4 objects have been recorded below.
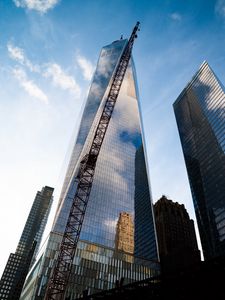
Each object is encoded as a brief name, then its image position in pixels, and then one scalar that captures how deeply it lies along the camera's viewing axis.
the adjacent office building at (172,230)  120.78
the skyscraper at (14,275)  173.88
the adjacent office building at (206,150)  115.19
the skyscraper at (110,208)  75.50
